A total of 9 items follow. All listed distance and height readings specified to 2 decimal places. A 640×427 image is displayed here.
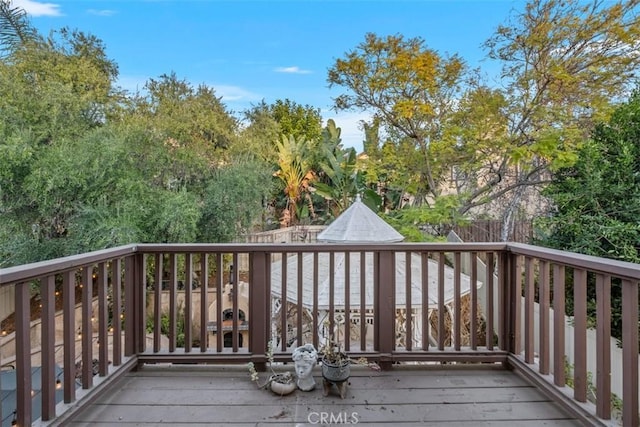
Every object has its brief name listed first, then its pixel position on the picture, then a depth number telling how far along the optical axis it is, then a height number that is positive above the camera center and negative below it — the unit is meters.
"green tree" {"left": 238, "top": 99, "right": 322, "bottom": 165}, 7.94 +2.85
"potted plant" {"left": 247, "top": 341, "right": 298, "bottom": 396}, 1.95 -0.99
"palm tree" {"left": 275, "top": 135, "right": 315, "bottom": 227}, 9.25 +1.15
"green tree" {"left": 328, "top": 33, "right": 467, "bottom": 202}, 5.86 +2.28
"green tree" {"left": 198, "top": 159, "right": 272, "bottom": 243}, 6.68 +0.24
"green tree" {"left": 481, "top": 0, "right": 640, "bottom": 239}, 4.87 +2.19
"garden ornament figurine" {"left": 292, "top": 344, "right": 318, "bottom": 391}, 1.98 -0.90
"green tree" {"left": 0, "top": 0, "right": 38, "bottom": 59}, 5.95 +3.36
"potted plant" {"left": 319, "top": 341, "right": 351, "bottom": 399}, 1.92 -0.90
